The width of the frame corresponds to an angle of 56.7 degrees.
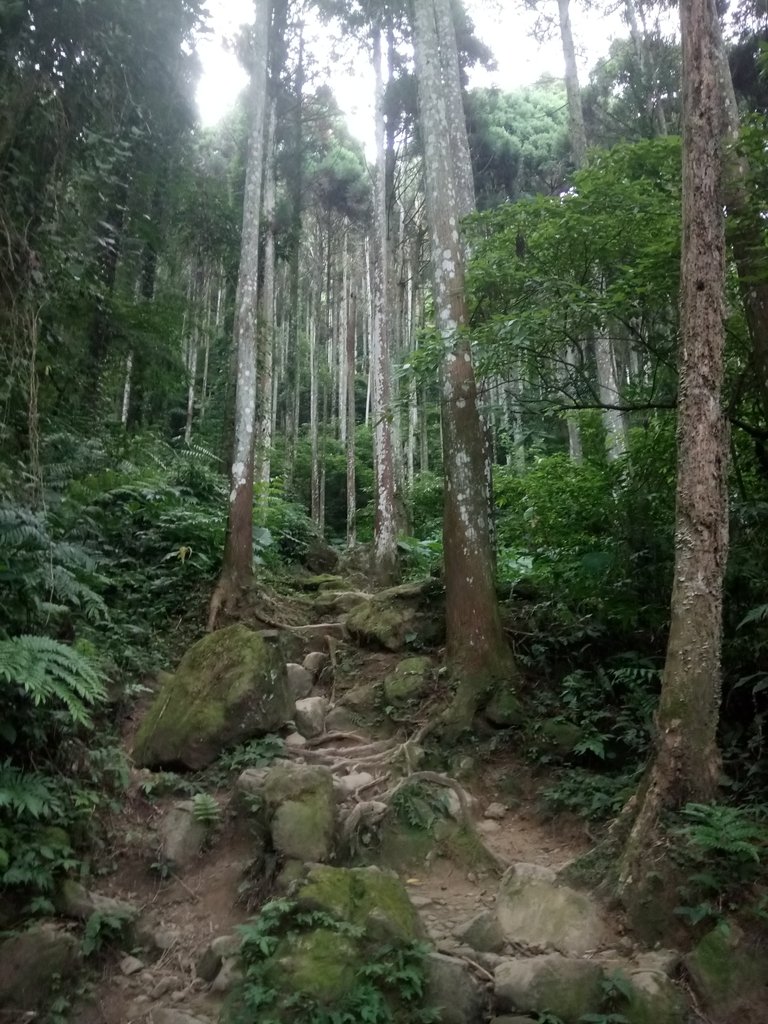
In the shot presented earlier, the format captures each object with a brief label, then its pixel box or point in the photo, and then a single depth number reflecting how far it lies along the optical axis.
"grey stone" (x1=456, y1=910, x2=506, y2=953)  4.27
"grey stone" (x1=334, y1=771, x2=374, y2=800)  5.91
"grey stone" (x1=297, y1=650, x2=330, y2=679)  8.54
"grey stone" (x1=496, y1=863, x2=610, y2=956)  4.20
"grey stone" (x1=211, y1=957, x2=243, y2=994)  3.99
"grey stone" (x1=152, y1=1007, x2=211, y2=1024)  3.79
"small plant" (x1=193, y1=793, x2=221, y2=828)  5.47
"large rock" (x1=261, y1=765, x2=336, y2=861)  4.96
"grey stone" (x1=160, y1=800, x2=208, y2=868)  5.25
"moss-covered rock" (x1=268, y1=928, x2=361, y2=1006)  3.72
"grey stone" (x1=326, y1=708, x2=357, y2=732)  7.30
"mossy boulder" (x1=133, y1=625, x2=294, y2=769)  6.31
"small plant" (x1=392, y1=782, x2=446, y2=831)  5.58
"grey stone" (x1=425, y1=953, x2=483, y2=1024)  3.74
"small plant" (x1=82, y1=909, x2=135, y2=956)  4.18
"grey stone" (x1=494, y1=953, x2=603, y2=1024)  3.65
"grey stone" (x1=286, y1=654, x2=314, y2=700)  8.02
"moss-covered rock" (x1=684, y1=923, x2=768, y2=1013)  3.64
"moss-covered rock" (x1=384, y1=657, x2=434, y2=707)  7.30
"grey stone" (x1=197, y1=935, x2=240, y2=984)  4.18
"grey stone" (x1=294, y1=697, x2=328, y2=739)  7.06
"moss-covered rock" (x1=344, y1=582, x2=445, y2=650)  8.44
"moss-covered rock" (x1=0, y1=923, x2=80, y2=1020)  3.79
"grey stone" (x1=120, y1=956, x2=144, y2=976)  4.26
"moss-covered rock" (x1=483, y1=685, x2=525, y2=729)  6.59
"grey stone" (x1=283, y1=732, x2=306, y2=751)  6.69
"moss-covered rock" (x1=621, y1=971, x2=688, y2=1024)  3.56
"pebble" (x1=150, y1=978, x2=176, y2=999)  4.08
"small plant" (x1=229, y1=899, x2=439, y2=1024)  3.60
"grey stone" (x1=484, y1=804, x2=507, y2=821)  5.90
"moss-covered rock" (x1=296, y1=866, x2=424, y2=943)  4.09
